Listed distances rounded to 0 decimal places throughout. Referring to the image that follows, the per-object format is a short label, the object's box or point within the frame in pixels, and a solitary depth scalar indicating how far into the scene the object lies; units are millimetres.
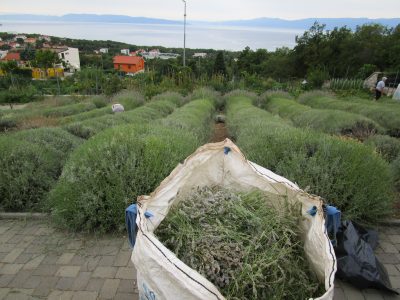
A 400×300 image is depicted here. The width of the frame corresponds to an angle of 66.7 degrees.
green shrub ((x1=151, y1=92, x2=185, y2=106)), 13752
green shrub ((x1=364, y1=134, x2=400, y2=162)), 5859
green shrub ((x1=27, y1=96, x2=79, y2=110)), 17088
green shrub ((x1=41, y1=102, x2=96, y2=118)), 12576
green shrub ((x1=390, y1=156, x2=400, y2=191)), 4670
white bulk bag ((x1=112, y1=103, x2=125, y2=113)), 10375
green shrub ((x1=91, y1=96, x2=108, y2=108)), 15172
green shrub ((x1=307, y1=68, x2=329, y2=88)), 23016
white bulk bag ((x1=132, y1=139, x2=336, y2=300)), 1442
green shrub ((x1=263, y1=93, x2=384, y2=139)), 7301
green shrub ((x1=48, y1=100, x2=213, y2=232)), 3480
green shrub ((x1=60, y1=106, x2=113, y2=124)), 8944
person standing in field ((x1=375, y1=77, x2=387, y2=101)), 16203
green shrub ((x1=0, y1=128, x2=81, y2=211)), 4059
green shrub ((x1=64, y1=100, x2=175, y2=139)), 6529
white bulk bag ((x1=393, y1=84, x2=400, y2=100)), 15545
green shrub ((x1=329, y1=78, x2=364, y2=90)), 20953
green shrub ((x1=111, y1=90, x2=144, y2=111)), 13014
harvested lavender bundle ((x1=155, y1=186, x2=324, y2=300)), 1727
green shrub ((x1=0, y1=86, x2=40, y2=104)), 25953
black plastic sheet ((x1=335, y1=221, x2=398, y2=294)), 2662
